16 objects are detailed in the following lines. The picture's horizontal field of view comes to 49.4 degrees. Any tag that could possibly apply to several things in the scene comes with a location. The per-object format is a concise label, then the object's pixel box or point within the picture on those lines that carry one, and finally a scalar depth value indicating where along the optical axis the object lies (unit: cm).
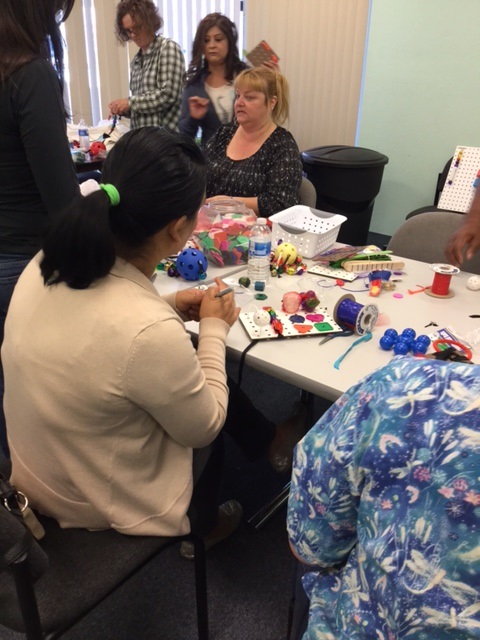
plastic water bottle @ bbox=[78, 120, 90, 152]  314
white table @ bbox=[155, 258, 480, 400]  117
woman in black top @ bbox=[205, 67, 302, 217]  228
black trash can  339
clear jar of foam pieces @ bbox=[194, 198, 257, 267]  178
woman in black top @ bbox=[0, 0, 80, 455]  129
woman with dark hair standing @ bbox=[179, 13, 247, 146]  304
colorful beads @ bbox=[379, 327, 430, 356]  123
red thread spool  155
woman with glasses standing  307
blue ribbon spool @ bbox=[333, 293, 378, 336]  131
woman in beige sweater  85
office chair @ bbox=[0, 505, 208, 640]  81
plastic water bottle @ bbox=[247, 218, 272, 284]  162
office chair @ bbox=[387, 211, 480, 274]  195
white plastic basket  185
